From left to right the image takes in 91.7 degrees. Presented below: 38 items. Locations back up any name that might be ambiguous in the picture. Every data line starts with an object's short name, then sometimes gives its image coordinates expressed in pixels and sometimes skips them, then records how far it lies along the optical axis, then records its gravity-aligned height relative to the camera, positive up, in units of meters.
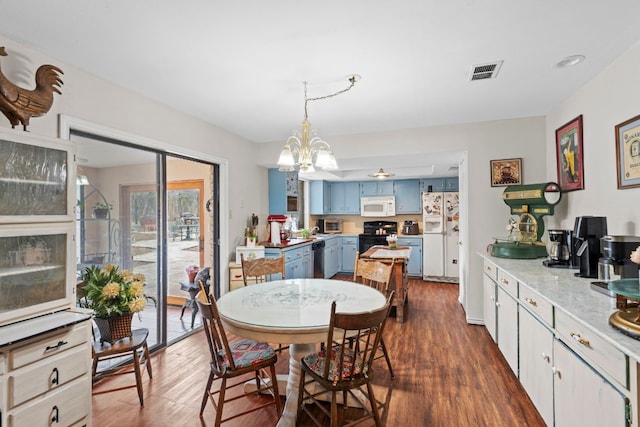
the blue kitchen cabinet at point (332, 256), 6.05 -0.81
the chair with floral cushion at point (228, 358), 1.77 -0.88
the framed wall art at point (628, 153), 1.96 +0.40
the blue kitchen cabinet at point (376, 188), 6.85 +0.62
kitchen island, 3.81 -0.79
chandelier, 2.37 +0.46
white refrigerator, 5.93 -0.37
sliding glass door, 2.58 +0.00
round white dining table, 1.69 -0.59
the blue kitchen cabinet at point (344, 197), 7.11 +0.43
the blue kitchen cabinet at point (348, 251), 6.74 -0.77
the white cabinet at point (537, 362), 1.74 -0.92
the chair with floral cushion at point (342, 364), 1.56 -0.87
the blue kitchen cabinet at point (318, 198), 6.95 +0.42
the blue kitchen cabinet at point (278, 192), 4.91 +0.39
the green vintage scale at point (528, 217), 2.87 -0.03
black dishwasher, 5.47 -0.76
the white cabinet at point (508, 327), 2.33 -0.91
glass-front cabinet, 1.70 -0.03
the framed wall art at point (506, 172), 3.52 +0.48
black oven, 6.45 -0.37
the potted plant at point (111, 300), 2.19 -0.58
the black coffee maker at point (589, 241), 2.06 -0.19
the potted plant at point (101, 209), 2.65 +0.08
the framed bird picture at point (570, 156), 2.70 +0.54
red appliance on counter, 4.48 -0.18
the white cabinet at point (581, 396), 1.18 -0.79
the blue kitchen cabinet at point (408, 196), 6.62 +0.42
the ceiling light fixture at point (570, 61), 2.16 +1.09
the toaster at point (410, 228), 6.52 -0.27
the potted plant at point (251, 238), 4.15 -0.28
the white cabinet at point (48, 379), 1.47 -0.83
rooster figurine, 1.67 +0.69
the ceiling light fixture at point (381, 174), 6.12 +0.83
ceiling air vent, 2.27 +1.09
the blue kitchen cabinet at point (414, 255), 6.30 -0.81
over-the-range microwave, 6.75 +0.22
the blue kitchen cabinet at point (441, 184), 6.38 +0.64
